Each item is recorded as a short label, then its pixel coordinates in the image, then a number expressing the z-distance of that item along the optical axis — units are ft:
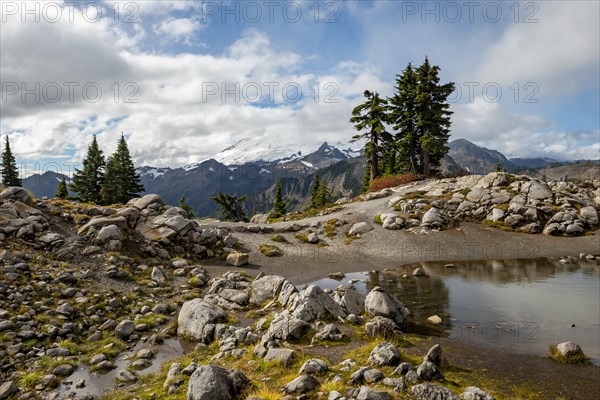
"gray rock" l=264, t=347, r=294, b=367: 36.76
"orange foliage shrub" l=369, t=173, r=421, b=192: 187.01
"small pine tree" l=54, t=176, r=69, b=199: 245.28
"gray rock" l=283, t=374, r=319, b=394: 30.42
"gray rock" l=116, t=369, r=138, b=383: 38.90
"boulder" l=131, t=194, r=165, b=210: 112.88
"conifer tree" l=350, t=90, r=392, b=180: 200.23
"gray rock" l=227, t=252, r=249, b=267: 95.71
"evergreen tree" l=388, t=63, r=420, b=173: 199.11
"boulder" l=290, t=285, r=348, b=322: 48.06
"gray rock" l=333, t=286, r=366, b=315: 53.01
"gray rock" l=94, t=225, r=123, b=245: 83.82
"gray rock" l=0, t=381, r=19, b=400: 35.10
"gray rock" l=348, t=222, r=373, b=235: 123.75
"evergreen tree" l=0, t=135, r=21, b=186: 238.89
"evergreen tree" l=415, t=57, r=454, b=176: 189.98
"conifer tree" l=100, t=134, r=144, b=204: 205.44
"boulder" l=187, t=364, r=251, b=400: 29.50
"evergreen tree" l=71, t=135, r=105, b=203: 215.10
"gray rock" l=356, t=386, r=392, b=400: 27.50
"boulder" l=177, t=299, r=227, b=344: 49.34
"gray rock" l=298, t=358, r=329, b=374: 33.81
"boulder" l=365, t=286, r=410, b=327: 52.08
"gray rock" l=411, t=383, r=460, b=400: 28.89
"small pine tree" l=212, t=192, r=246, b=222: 215.92
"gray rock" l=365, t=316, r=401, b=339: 44.73
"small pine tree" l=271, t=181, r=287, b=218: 305.43
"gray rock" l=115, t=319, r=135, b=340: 50.99
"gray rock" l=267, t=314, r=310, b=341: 43.98
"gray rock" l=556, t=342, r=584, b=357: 41.47
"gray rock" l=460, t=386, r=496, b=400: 29.51
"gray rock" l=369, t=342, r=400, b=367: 35.24
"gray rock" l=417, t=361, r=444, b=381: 32.27
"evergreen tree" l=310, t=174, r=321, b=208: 320.70
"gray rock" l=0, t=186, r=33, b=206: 91.50
